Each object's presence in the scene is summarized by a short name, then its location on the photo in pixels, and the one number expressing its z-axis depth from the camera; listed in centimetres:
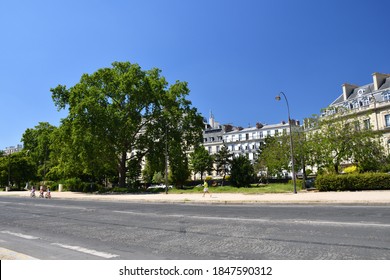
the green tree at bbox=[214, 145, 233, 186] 8112
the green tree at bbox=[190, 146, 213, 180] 7806
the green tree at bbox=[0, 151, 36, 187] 6700
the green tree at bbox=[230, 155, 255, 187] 4291
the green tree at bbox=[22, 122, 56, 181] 6769
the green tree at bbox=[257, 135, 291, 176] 4316
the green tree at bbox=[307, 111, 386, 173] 3416
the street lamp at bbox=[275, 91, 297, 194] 2855
